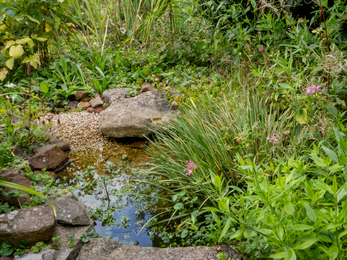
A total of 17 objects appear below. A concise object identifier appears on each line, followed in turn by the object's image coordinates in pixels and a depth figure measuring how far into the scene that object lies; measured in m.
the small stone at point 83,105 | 4.44
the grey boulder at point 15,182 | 2.02
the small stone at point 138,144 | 3.59
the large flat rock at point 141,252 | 1.78
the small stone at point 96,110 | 4.34
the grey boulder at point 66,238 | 1.81
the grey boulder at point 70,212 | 2.03
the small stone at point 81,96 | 4.52
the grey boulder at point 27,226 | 1.78
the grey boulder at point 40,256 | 1.74
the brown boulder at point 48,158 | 3.01
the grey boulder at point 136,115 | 3.57
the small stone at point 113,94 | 4.23
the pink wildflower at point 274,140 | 1.96
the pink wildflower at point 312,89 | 1.78
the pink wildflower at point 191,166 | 2.06
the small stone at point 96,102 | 4.37
